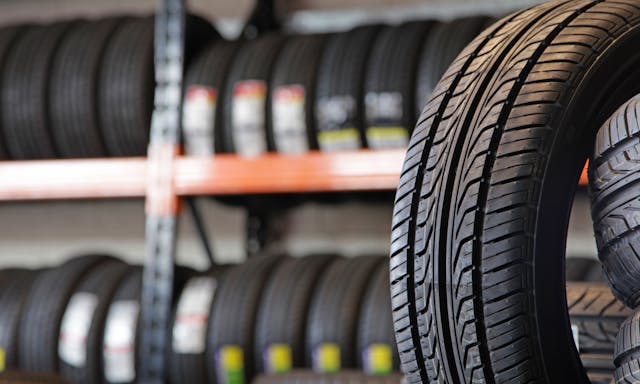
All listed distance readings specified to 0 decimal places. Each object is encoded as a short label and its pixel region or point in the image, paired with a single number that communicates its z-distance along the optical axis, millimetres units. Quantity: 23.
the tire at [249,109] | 5841
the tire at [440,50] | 5435
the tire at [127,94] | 6024
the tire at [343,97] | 5633
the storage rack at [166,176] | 5604
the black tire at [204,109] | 5924
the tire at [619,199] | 2374
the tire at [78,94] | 6128
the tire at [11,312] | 6103
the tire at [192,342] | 5740
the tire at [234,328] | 5640
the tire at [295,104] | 5744
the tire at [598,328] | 3073
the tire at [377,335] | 5392
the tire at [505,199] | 2346
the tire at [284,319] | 5572
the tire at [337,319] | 5500
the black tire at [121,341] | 5924
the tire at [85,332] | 5952
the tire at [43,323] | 6056
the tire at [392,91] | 5503
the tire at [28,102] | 6254
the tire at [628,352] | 2304
